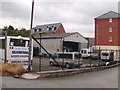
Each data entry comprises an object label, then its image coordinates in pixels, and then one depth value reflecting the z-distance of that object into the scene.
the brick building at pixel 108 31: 43.54
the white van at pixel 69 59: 16.52
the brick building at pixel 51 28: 58.80
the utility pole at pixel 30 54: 10.47
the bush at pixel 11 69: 9.66
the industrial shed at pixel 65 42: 34.72
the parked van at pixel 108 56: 27.46
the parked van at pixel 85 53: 33.00
